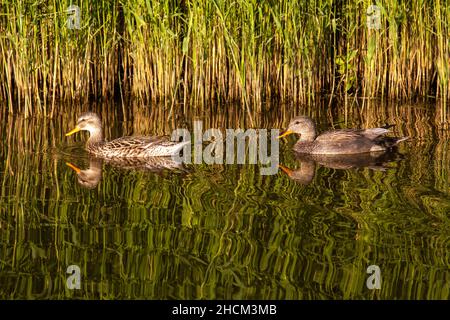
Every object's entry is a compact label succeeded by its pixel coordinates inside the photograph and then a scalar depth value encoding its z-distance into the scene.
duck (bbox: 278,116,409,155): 8.57
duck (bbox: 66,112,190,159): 8.34
